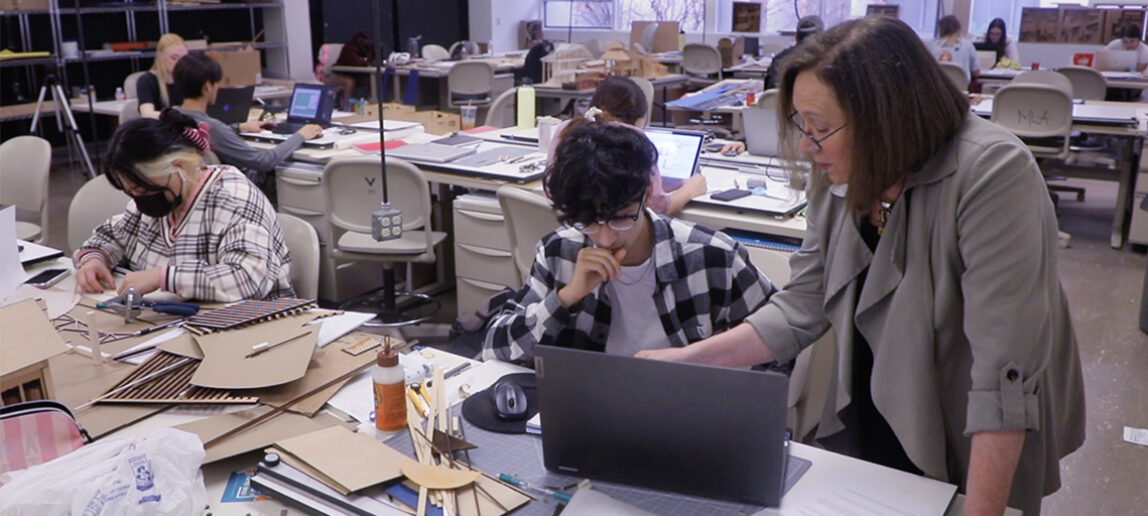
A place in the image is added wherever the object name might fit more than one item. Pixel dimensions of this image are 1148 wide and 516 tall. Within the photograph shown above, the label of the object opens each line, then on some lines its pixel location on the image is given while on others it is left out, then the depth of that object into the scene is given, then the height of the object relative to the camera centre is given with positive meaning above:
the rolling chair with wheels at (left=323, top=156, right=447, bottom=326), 3.53 -0.63
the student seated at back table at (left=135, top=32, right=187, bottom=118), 4.85 -0.23
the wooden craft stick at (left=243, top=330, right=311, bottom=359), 1.75 -0.57
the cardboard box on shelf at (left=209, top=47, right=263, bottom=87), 7.12 -0.20
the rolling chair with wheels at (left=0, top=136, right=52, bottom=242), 3.69 -0.54
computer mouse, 1.53 -0.59
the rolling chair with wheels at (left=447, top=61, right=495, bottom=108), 8.05 -0.37
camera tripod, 6.44 -0.53
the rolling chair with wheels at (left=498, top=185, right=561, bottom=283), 2.99 -0.58
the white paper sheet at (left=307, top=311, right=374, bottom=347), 1.85 -0.57
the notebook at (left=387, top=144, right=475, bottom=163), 3.81 -0.46
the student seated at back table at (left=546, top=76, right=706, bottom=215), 3.16 -0.24
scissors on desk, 2.05 -0.57
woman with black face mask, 2.17 -0.46
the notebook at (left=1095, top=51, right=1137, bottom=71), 7.70 -0.17
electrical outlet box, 2.27 -0.44
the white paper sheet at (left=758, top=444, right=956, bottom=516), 1.27 -0.62
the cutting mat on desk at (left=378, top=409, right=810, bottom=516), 1.28 -0.62
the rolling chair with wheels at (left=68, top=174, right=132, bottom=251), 2.92 -0.52
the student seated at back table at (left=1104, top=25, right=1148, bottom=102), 7.55 -0.06
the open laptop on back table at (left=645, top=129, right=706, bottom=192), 3.32 -0.40
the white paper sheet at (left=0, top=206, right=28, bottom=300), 2.00 -0.46
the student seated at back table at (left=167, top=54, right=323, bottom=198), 3.96 -0.36
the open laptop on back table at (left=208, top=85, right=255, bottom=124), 4.46 -0.31
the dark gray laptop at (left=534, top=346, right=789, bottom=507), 1.20 -0.50
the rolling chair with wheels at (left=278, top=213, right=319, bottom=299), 2.44 -0.56
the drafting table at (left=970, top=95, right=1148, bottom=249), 4.96 -0.48
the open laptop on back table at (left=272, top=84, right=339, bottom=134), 4.68 -0.32
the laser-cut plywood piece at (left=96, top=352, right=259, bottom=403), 1.61 -0.60
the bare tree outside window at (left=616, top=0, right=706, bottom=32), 11.77 +0.35
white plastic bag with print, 1.14 -0.54
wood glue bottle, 1.48 -0.55
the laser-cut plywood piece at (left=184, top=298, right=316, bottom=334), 1.90 -0.56
